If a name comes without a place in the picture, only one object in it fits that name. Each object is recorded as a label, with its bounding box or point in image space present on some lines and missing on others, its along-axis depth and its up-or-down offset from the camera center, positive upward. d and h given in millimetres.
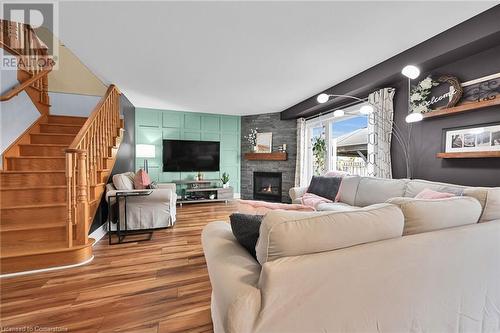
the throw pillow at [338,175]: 3400 -184
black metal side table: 2979 -644
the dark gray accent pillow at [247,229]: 1106 -342
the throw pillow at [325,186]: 3490 -375
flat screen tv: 5656 +235
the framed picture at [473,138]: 2203 +292
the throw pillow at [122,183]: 3307 -296
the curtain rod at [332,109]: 3978 +1134
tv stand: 5605 -754
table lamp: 5527 +327
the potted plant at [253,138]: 6250 +760
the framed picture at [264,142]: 6059 +626
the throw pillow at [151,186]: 3762 -401
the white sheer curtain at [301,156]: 5352 +206
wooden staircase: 2260 -285
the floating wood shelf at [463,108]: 2141 +621
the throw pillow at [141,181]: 3688 -294
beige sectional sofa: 823 -489
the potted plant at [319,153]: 4844 +254
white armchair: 3324 -730
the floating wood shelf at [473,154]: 2151 +113
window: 4137 +460
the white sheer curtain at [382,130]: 3262 +537
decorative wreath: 2510 +932
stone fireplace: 5727 +481
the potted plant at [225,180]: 6004 -443
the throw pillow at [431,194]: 1887 -271
